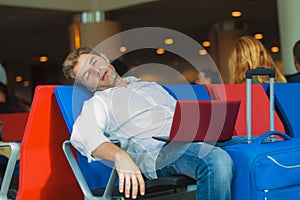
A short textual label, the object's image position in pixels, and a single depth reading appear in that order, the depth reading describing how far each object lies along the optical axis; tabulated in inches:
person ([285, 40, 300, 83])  154.0
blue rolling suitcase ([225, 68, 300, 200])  84.8
